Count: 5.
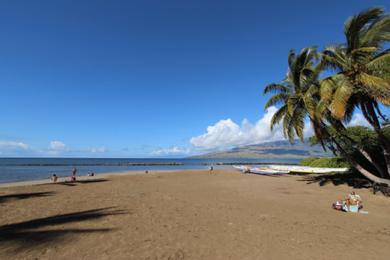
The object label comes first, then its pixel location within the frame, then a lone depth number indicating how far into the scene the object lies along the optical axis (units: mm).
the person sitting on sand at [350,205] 9219
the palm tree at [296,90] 15645
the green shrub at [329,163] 27853
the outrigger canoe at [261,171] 30547
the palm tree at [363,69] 10797
